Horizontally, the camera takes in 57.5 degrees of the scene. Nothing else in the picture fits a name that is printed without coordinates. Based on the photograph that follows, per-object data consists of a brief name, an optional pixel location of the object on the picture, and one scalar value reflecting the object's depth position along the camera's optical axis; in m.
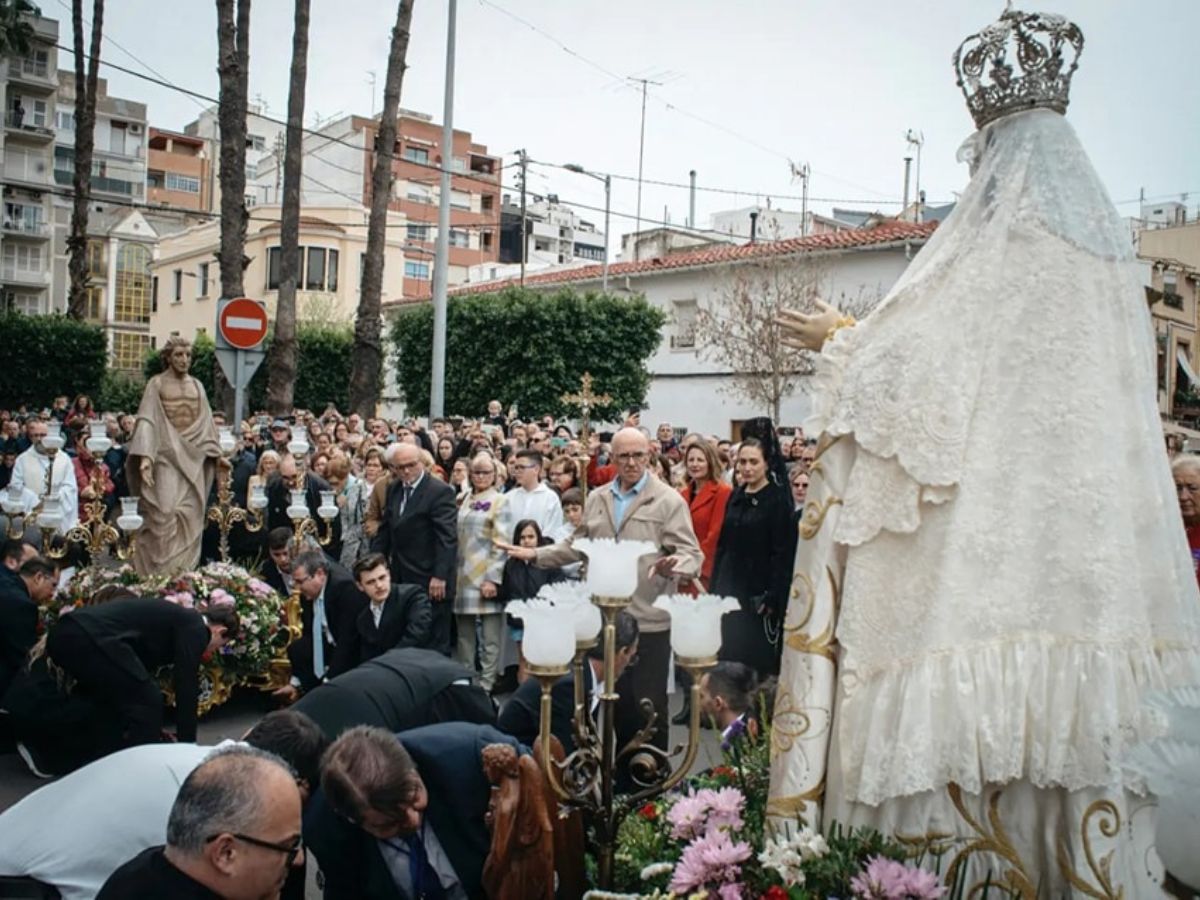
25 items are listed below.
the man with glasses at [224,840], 2.65
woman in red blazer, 7.45
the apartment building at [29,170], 52.66
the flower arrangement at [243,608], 7.05
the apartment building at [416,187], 53.03
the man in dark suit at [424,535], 8.04
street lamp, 29.49
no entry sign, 9.32
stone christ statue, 7.90
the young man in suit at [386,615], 6.39
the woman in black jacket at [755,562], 6.48
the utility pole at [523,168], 34.12
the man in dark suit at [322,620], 6.65
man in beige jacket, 6.02
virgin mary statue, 2.67
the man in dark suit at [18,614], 6.07
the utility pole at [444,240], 17.78
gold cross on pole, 10.67
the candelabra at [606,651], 3.01
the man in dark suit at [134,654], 5.46
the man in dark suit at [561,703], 4.62
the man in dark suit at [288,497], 9.84
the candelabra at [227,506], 8.31
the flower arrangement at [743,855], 2.71
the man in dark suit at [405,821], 3.48
